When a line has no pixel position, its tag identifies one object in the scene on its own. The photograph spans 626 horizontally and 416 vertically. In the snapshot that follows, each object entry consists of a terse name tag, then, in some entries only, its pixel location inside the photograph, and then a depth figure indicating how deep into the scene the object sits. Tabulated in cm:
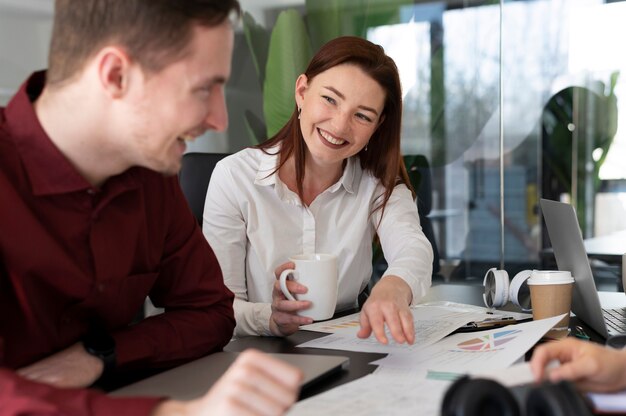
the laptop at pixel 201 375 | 97
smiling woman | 183
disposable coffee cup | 143
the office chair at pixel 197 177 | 204
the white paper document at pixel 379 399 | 87
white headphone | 158
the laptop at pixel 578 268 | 136
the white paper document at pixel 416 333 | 124
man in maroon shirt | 98
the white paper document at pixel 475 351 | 108
